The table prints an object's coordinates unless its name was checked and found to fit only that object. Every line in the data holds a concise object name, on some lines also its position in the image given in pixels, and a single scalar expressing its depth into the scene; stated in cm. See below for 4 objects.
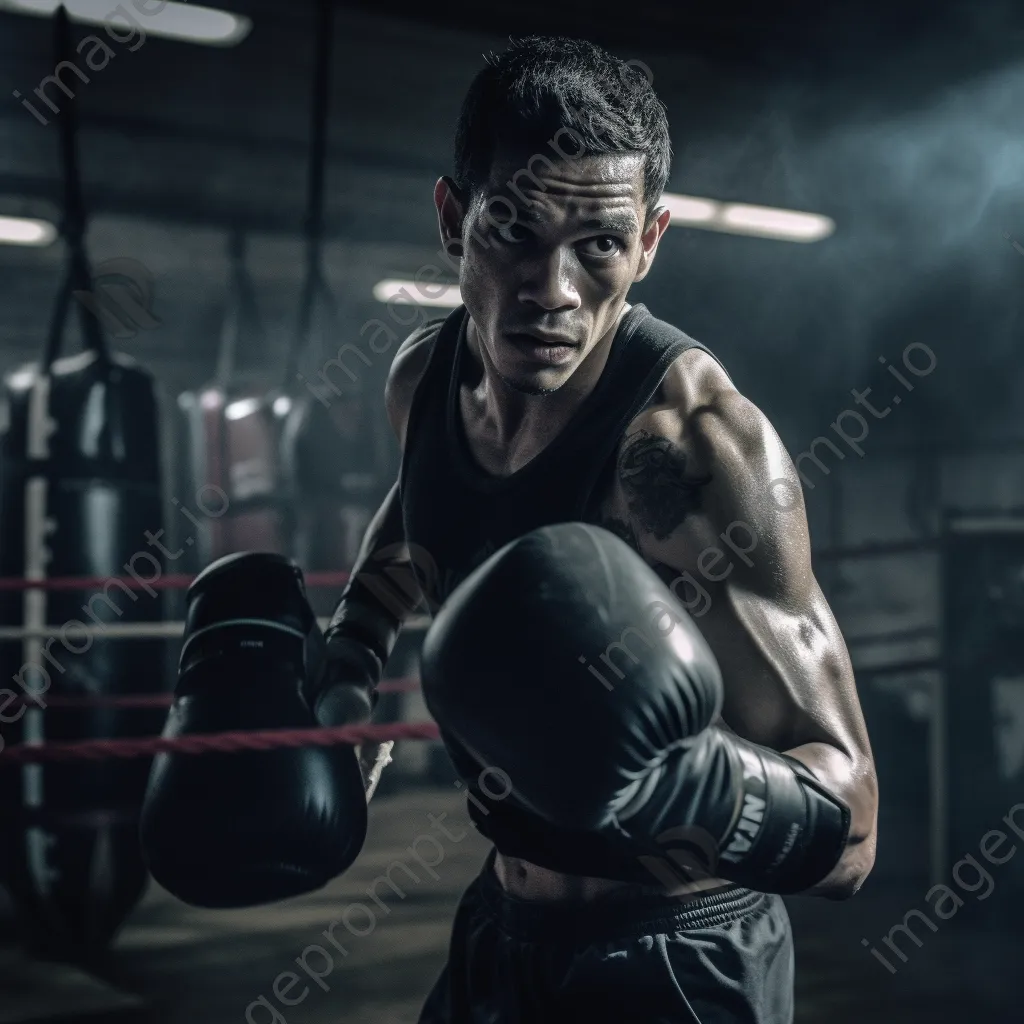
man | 90
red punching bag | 451
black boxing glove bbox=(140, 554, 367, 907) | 110
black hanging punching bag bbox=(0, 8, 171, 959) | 290
